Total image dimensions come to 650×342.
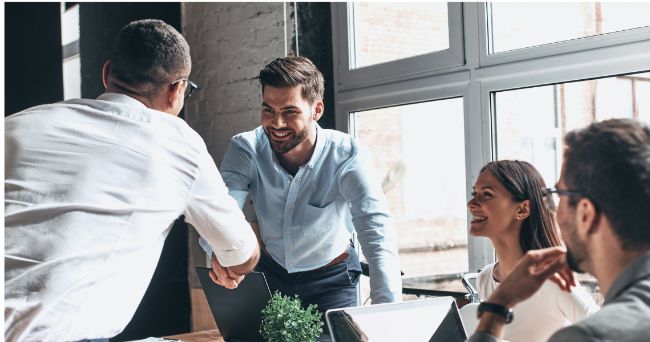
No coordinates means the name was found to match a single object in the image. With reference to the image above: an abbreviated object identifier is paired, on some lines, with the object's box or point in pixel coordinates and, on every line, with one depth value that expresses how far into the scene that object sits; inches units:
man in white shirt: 66.9
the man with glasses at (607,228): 45.6
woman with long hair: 84.3
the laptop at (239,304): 88.8
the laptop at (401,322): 70.0
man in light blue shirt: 112.5
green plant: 83.1
